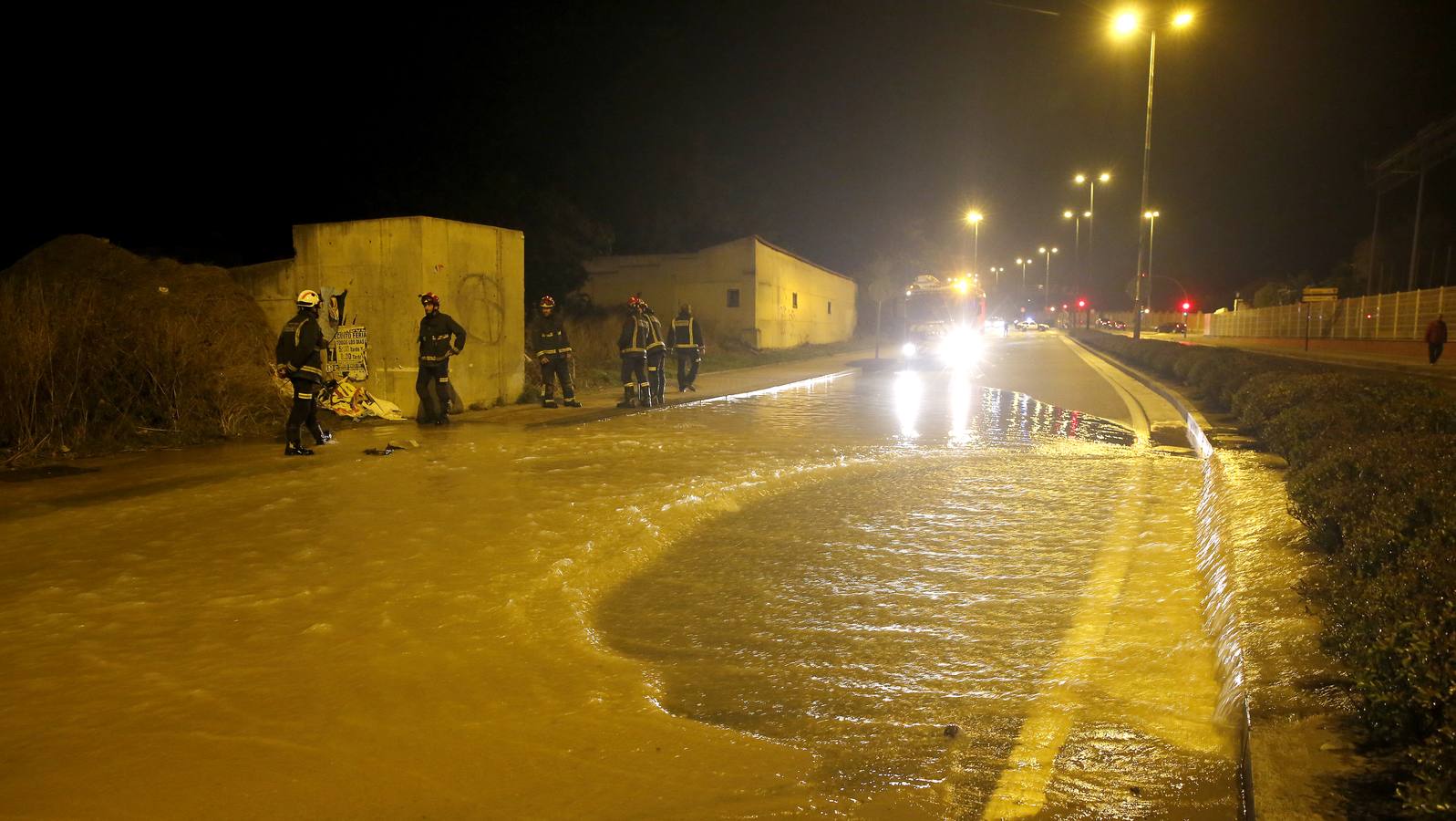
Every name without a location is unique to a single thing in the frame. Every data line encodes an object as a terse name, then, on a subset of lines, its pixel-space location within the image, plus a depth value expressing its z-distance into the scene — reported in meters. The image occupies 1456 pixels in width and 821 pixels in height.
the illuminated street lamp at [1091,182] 42.13
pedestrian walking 25.56
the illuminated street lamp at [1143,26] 23.53
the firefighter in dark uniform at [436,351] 12.49
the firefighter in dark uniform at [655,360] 15.62
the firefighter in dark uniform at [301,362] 10.15
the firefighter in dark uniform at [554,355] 14.95
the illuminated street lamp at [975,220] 55.69
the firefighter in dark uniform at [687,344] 17.84
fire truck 36.21
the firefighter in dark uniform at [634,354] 15.27
